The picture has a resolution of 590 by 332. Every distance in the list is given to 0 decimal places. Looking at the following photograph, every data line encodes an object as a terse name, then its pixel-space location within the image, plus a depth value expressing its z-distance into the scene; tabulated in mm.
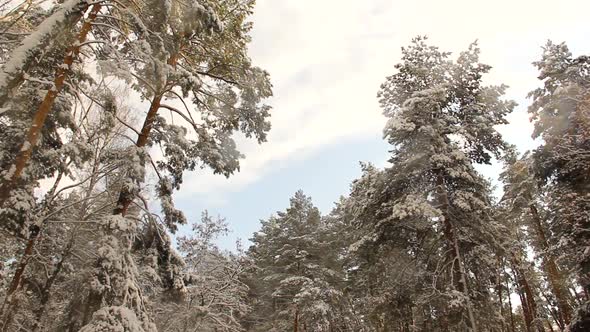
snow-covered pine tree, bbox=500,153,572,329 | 21219
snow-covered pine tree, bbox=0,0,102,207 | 5869
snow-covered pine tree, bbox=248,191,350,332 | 22547
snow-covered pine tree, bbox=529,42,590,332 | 13188
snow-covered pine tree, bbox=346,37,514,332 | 13844
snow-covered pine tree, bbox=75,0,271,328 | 7723
